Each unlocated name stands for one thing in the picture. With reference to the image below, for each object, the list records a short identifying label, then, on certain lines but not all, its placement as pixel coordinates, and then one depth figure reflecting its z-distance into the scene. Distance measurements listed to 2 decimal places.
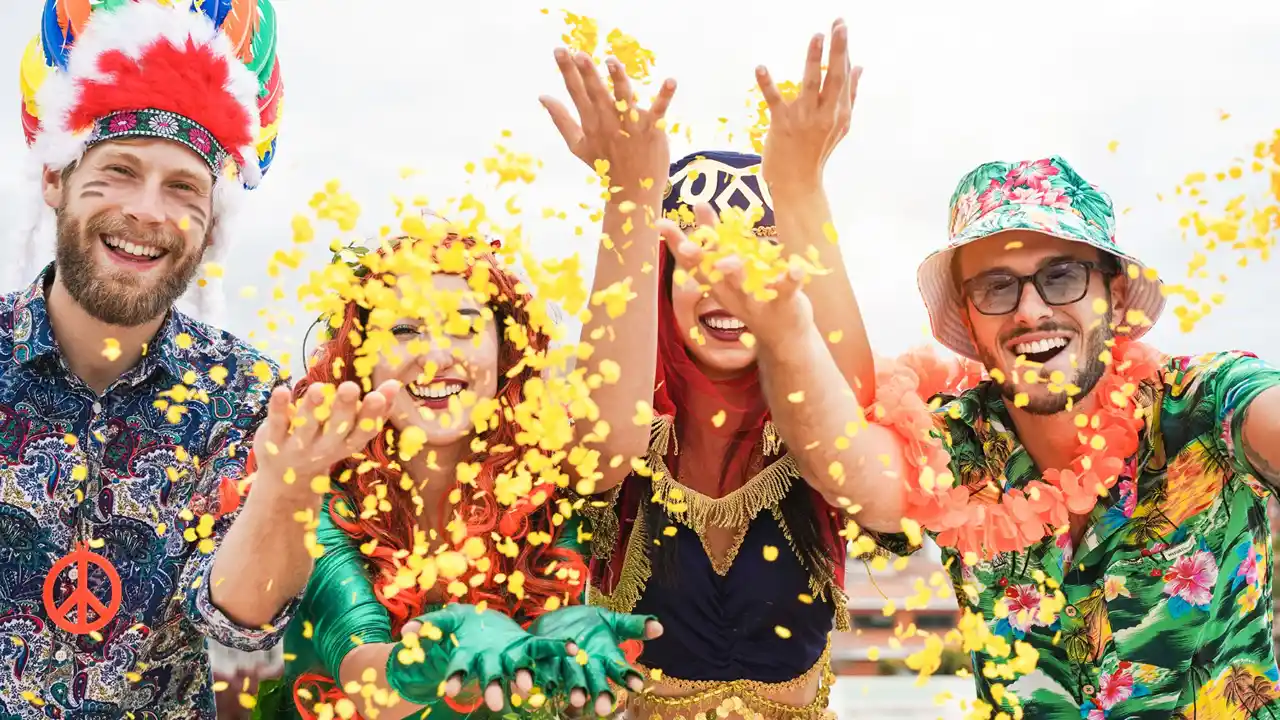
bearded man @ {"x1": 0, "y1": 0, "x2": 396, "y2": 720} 2.97
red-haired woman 2.56
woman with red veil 2.74
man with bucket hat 2.85
